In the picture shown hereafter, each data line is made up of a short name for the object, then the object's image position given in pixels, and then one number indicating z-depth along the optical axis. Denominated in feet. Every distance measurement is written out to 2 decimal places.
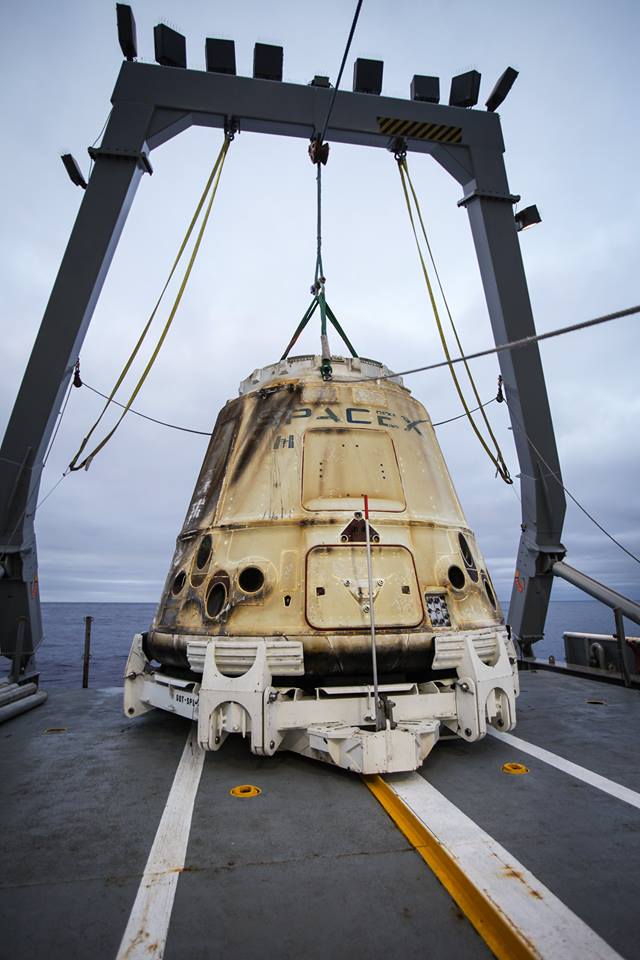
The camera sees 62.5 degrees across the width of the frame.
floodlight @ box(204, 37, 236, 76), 30.68
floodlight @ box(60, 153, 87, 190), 30.92
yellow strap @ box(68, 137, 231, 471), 30.14
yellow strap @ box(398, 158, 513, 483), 32.42
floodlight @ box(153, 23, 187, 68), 30.19
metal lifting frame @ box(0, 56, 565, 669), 29.96
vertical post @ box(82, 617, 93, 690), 34.55
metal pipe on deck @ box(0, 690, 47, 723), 25.09
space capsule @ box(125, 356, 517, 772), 16.93
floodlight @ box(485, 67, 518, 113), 32.83
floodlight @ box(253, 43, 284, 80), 30.81
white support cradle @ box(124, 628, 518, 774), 15.70
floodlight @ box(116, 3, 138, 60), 29.12
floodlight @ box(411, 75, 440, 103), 32.71
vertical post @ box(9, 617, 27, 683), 30.32
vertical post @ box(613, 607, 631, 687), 30.32
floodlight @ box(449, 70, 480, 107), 32.91
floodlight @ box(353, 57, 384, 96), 31.86
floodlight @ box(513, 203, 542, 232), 34.73
